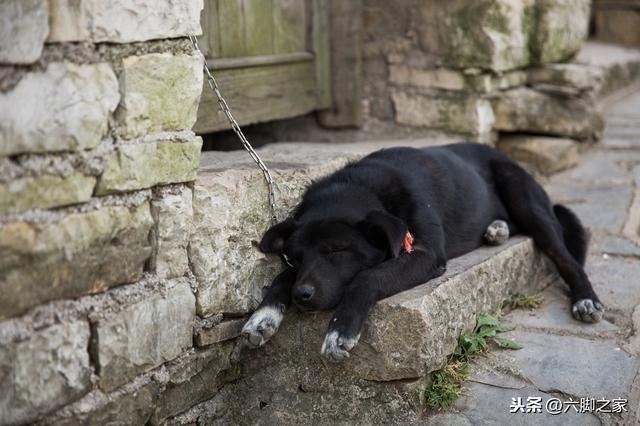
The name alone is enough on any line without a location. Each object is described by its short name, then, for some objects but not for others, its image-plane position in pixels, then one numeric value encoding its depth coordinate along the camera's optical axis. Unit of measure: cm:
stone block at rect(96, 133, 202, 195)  275
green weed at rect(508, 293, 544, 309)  424
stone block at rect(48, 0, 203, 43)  252
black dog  328
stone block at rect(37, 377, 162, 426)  266
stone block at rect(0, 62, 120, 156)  239
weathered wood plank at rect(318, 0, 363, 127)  586
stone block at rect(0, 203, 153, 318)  241
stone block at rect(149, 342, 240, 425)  318
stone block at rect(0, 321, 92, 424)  242
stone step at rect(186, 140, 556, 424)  324
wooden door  470
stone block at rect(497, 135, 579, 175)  625
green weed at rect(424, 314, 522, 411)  332
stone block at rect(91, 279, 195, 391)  278
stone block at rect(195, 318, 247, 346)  327
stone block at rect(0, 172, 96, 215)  239
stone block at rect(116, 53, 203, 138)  278
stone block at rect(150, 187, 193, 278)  299
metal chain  358
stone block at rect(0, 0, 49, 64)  237
